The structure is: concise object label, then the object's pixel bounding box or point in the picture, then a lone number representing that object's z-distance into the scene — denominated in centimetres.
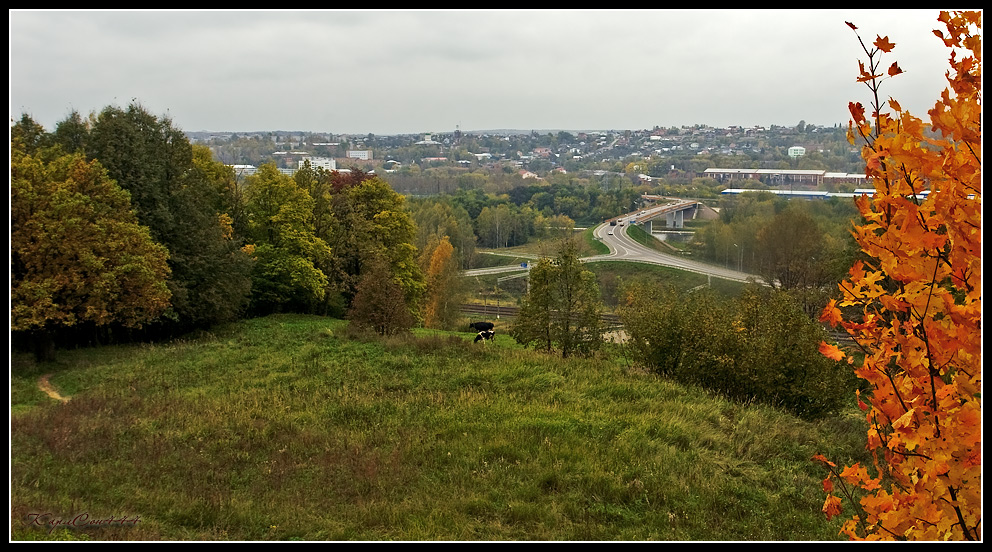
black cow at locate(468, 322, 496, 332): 3634
